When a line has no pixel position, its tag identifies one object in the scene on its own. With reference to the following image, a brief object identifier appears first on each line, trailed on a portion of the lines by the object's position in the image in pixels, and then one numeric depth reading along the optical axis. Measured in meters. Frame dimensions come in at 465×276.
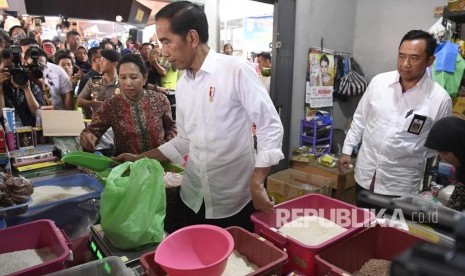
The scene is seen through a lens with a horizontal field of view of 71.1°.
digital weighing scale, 1.08
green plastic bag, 1.08
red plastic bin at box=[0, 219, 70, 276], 1.01
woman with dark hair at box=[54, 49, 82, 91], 3.67
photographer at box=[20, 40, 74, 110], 3.16
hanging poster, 3.78
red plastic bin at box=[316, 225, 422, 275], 0.99
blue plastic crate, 1.21
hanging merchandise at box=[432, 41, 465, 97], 2.81
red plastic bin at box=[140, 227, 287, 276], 0.88
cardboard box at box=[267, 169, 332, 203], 3.10
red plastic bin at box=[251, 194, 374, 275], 0.97
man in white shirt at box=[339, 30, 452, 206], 1.81
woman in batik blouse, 2.02
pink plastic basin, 0.87
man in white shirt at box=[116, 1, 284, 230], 1.28
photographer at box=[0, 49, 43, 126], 2.09
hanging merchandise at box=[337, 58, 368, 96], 4.08
